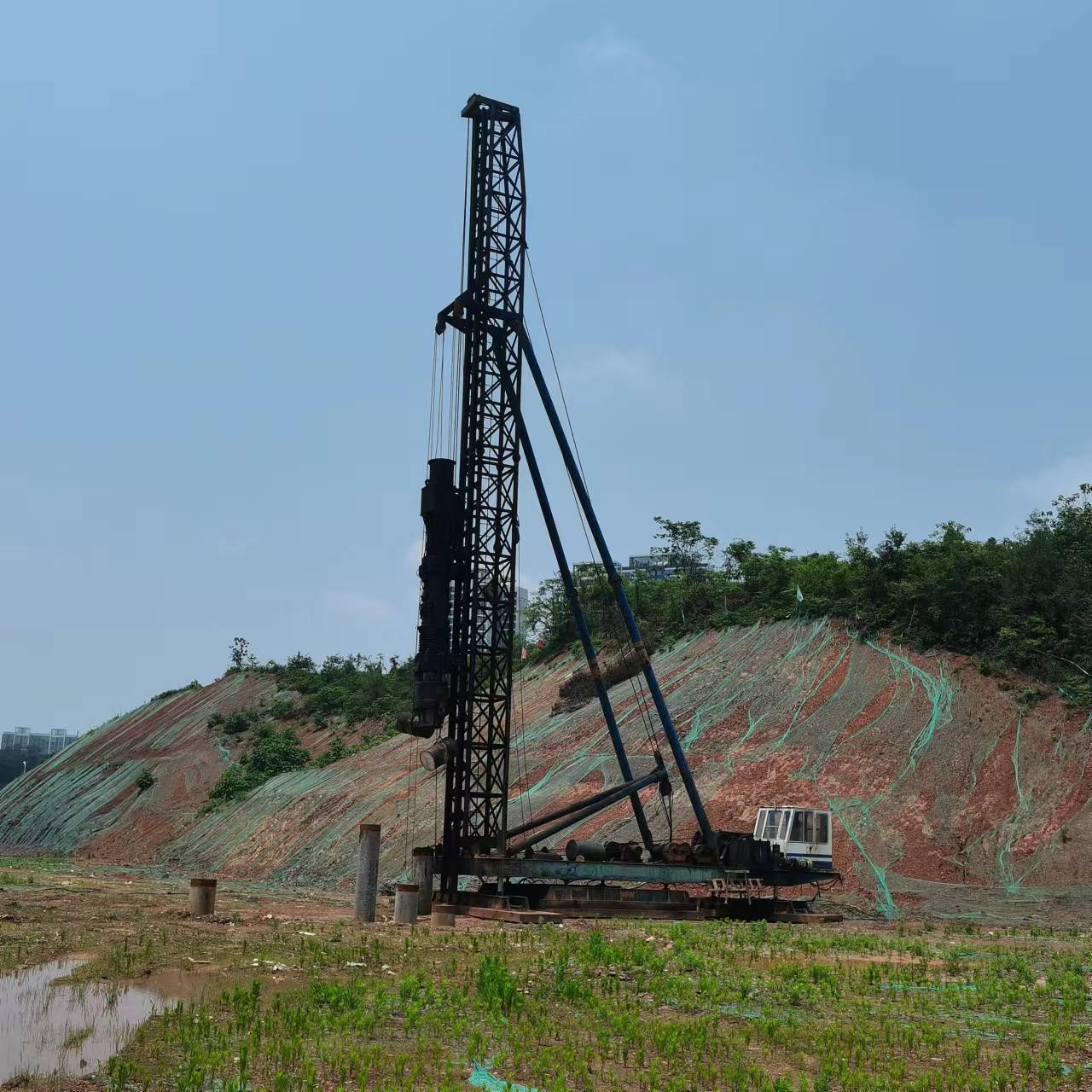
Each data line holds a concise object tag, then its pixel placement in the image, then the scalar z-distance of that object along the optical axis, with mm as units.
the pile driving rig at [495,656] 24859
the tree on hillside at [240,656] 86750
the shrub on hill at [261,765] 58781
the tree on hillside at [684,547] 78500
